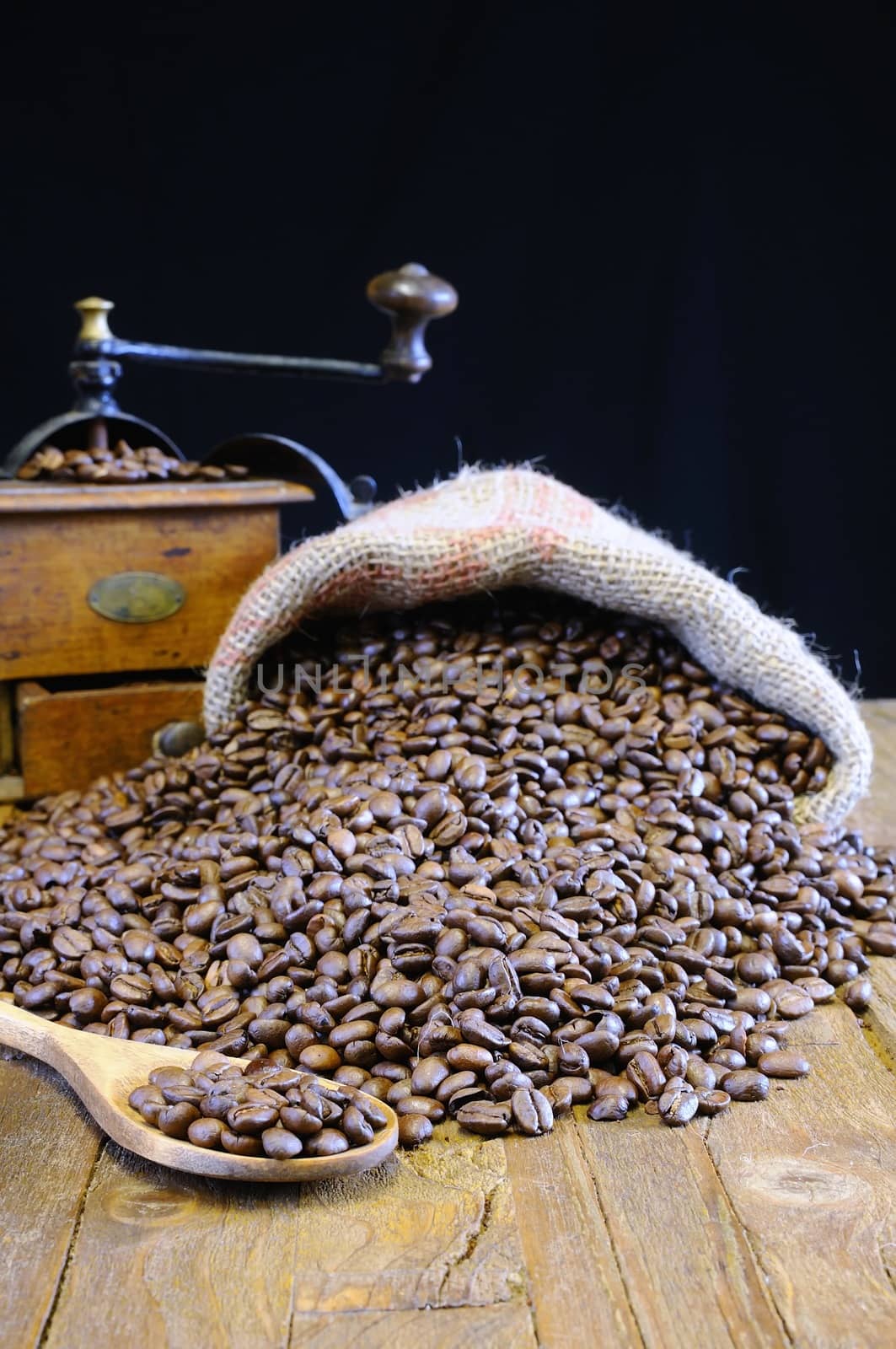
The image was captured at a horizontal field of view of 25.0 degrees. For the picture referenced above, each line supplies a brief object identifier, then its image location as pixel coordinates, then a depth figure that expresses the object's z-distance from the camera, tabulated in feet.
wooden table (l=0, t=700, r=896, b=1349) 1.52
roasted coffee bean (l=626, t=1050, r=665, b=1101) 1.78
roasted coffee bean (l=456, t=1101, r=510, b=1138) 1.73
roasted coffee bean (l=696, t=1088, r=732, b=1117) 1.77
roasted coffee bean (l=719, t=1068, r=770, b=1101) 1.80
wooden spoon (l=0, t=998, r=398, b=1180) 1.66
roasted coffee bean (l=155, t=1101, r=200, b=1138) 1.69
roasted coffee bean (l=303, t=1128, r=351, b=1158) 1.67
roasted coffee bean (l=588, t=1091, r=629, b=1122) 1.76
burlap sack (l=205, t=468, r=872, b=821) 2.23
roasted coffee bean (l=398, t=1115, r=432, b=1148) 1.72
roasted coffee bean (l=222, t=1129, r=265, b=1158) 1.66
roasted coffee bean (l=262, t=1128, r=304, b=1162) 1.65
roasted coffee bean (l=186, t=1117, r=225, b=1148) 1.67
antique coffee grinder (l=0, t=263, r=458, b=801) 2.42
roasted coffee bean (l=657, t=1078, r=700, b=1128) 1.75
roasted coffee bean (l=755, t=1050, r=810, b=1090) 1.83
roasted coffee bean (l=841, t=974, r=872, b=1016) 1.95
